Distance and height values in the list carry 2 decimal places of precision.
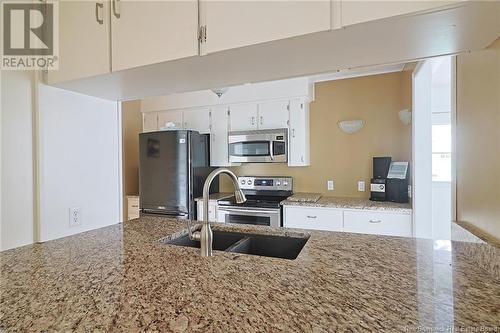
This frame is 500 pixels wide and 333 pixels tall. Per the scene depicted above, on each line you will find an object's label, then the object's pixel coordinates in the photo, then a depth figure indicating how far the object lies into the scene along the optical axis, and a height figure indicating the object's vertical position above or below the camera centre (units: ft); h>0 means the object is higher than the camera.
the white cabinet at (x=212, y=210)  10.45 -1.81
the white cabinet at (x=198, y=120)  11.88 +1.98
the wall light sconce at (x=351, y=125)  10.38 +1.45
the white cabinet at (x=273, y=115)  10.53 +1.93
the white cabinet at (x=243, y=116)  11.04 +1.96
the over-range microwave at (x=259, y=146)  10.41 +0.71
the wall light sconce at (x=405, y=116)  8.84 +1.55
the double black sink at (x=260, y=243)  4.44 -1.36
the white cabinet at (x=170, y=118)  12.36 +2.13
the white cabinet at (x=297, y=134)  10.33 +1.12
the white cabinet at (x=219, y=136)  11.56 +1.20
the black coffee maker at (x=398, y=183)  8.78 -0.67
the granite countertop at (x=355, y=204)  8.25 -1.36
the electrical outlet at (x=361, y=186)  10.52 -0.90
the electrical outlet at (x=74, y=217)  4.88 -0.95
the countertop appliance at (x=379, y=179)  9.23 -0.56
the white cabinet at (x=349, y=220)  8.26 -1.86
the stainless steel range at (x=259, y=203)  9.71 -1.46
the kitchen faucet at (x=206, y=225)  3.57 -0.86
